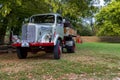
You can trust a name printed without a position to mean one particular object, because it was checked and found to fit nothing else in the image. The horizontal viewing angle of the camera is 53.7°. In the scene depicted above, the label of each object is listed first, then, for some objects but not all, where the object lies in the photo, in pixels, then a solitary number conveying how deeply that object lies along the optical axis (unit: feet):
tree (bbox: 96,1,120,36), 63.55
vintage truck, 17.51
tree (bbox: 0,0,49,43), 21.77
